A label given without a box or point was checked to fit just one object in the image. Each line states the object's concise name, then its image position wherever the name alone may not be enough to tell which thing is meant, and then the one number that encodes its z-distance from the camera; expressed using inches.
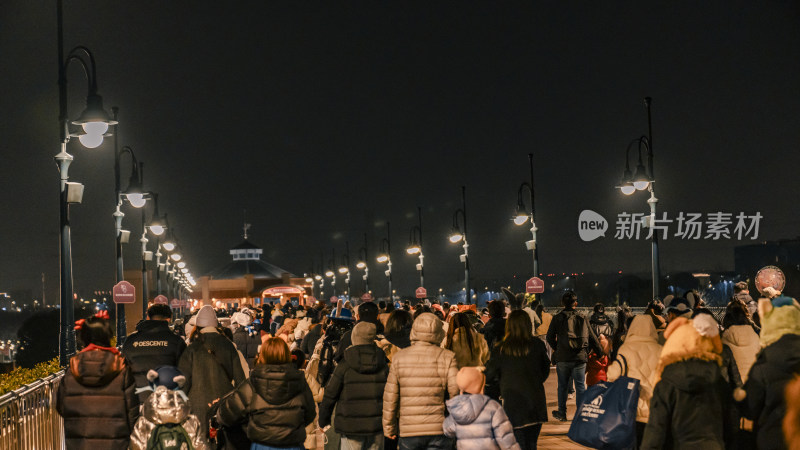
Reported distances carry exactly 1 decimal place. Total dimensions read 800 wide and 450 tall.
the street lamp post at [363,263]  3272.6
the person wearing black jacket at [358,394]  344.8
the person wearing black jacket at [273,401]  304.5
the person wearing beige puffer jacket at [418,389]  328.8
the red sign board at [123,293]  1046.4
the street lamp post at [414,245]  2057.1
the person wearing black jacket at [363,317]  425.1
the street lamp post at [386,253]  2536.9
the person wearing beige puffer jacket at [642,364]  315.6
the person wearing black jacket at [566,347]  578.2
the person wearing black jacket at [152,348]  400.5
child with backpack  291.9
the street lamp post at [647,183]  1019.1
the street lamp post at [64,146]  616.7
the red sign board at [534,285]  1337.4
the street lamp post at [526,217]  1393.9
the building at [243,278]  5580.7
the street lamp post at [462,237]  1791.3
